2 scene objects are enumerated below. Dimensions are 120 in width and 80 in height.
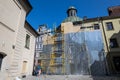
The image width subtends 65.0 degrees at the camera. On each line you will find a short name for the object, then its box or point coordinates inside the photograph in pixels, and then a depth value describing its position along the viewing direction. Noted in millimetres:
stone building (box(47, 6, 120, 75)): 11422
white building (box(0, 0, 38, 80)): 5637
